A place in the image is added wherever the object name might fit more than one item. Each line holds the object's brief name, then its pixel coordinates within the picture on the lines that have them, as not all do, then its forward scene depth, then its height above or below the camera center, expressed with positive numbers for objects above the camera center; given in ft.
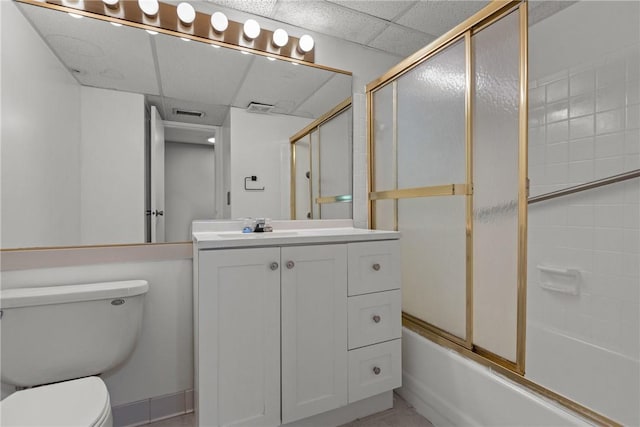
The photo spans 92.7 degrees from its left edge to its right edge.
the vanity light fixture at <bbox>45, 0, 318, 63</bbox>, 4.31 +2.93
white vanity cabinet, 3.57 -1.50
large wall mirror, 3.86 +1.24
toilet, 3.03 -1.57
